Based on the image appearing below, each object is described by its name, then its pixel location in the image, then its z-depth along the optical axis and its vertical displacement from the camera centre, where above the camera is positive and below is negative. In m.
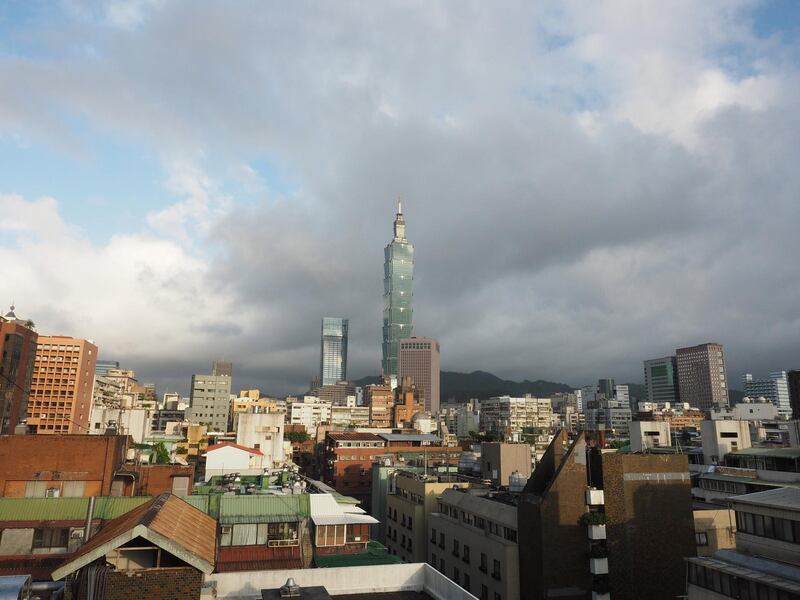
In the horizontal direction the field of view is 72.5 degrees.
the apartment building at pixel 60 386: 155.75 +7.58
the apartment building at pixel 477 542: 46.28 -11.76
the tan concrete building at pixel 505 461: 81.81 -6.68
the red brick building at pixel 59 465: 41.94 -4.00
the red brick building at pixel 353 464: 108.88 -9.84
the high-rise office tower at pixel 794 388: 164.62 +9.40
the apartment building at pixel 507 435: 129.90 -5.03
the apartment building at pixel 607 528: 44.22 -9.08
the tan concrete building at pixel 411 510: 65.12 -11.73
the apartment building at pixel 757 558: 32.19 -9.04
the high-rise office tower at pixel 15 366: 116.49 +10.27
